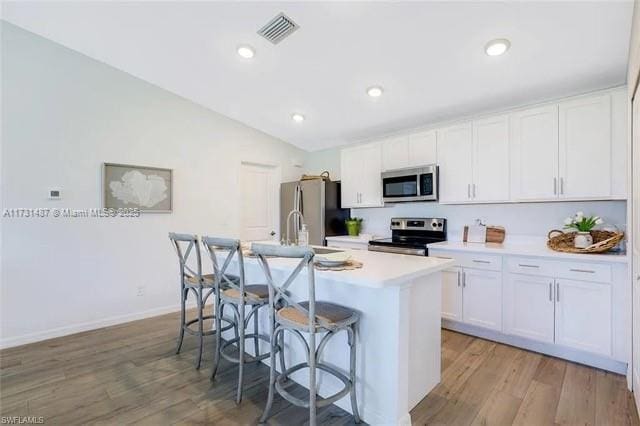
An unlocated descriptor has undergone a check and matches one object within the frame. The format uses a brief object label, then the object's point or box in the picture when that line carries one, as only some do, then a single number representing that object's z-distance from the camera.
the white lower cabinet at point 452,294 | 3.09
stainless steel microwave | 3.55
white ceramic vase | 2.57
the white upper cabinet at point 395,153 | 3.89
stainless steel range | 3.43
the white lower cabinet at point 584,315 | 2.36
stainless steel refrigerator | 4.49
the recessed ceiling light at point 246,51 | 2.83
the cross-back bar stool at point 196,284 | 2.48
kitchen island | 1.67
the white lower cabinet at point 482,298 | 2.86
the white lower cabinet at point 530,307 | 2.60
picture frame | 3.48
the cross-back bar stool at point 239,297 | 2.07
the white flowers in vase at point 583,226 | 2.58
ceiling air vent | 2.44
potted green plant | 4.65
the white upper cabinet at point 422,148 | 3.62
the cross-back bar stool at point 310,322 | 1.59
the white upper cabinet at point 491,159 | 3.09
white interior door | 4.83
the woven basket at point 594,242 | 2.41
